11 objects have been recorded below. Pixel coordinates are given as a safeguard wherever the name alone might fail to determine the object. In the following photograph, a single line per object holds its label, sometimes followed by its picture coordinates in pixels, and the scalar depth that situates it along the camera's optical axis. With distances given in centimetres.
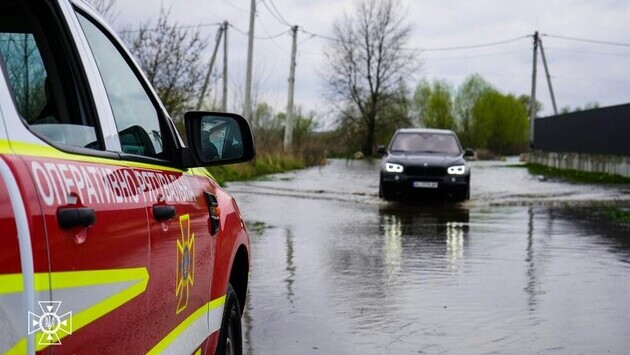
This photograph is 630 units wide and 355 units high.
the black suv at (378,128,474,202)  1859
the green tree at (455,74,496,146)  10006
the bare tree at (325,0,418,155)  6944
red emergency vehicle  182
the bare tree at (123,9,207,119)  2139
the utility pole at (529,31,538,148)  5113
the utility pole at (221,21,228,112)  4619
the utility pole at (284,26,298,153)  4337
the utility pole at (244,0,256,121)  3359
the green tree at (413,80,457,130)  9691
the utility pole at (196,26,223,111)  2258
